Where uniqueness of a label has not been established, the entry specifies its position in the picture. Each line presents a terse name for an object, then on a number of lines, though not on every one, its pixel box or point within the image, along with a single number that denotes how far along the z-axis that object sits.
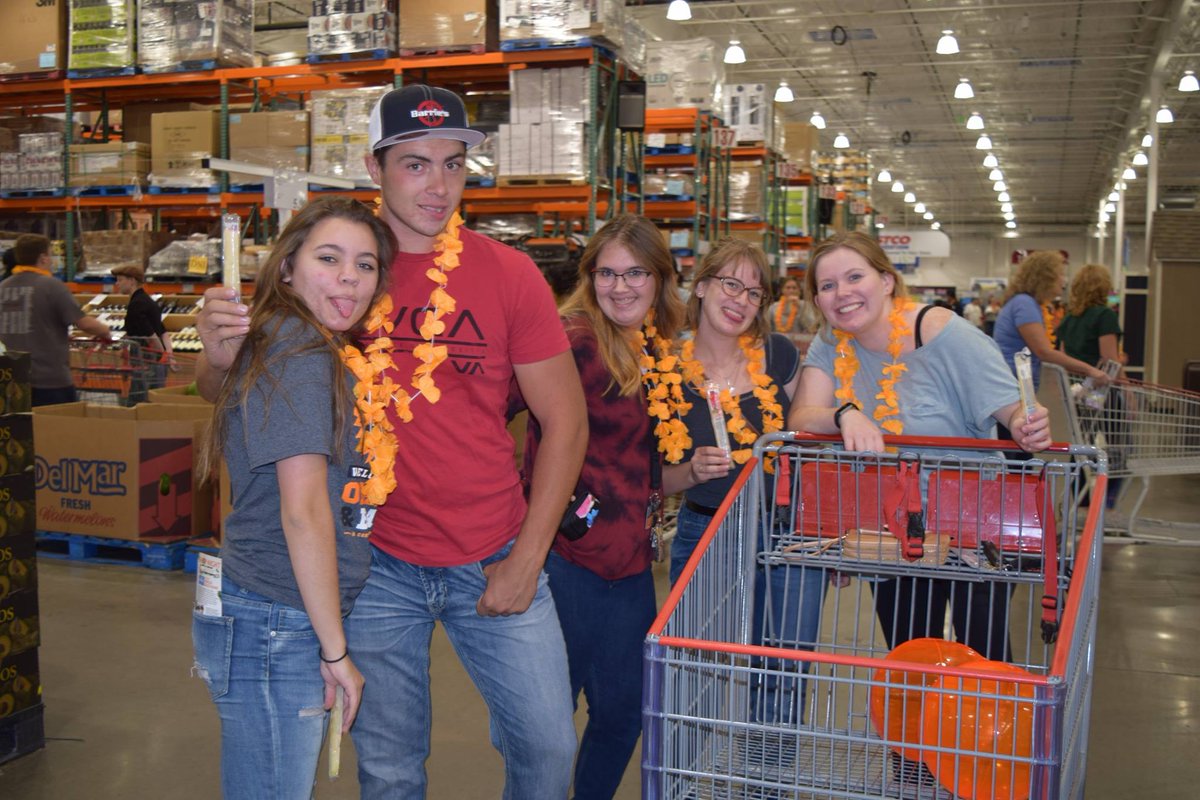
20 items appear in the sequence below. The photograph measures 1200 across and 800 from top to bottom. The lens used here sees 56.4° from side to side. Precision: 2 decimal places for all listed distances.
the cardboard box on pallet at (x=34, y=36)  9.23
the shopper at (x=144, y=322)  8.12
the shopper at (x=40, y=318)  6.75
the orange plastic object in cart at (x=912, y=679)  1.97
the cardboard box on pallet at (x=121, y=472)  5.85
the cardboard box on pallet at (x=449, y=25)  7.47
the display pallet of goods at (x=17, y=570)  3.47
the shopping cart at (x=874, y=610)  1.52
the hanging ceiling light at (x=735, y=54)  14.14
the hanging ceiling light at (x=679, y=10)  12.64
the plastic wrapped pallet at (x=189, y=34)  8.61
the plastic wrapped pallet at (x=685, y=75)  10.23
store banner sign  30.20
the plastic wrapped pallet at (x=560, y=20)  6.94
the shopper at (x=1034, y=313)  6.49
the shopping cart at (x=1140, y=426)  5.82
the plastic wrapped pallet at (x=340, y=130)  7.87
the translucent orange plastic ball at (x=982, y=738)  1.72
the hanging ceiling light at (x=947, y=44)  13.59
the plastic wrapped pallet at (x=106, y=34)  8.84
